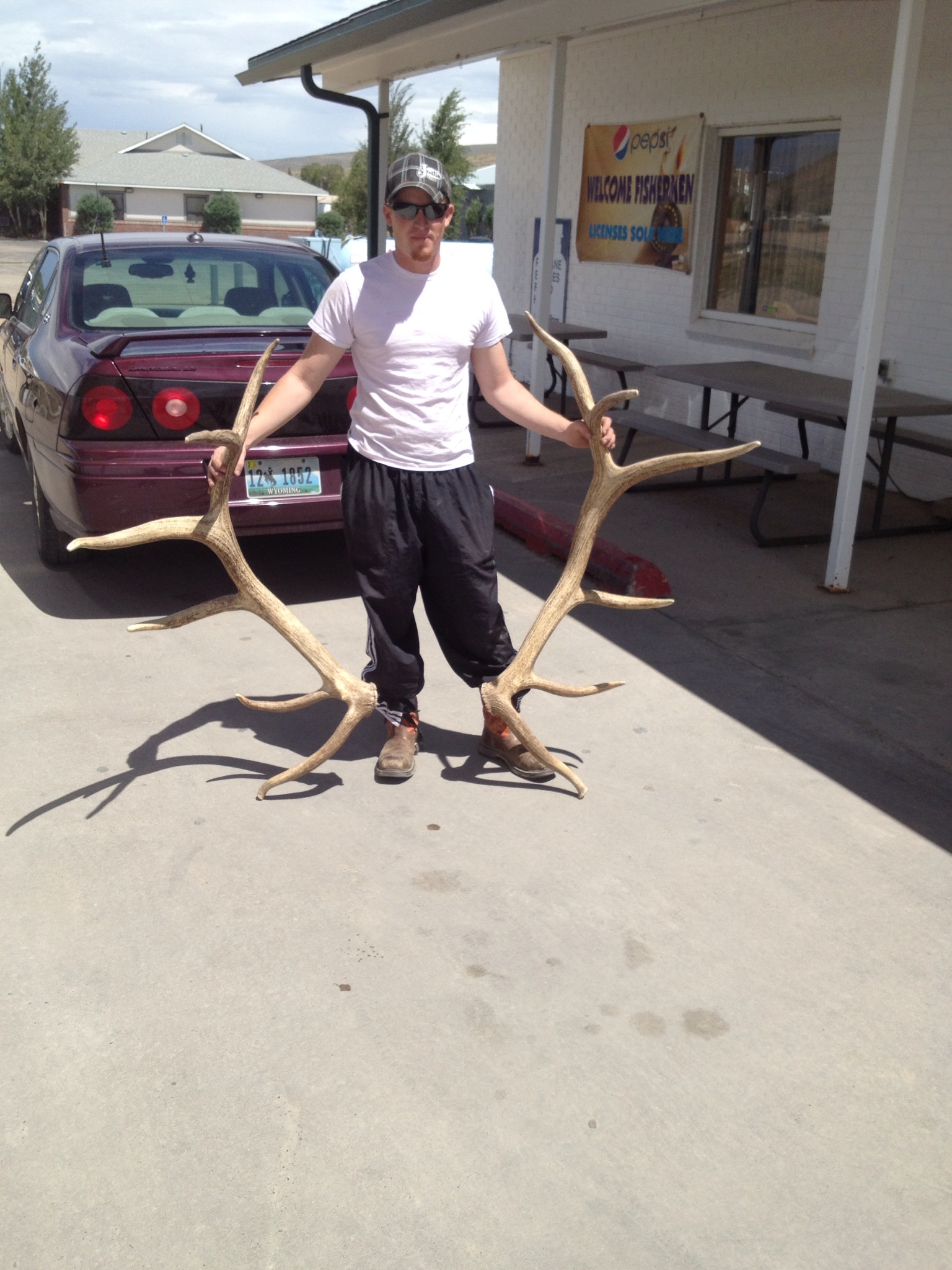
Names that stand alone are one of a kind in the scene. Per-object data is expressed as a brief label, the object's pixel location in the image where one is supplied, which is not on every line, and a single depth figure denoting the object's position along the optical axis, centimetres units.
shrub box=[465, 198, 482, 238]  4916
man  367
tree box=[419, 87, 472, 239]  5350
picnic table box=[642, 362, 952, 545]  692
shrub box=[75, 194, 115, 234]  5956
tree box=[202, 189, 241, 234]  6138
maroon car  521
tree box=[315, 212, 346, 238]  5934
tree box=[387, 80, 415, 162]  4884
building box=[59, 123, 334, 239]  6738
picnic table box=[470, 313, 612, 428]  1042
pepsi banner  1036
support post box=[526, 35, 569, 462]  874
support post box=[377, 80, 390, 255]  1184
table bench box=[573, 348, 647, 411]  1002
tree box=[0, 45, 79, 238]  7256
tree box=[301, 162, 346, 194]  8475
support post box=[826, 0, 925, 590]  538
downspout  1181
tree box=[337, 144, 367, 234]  5703
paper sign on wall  1222
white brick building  785
